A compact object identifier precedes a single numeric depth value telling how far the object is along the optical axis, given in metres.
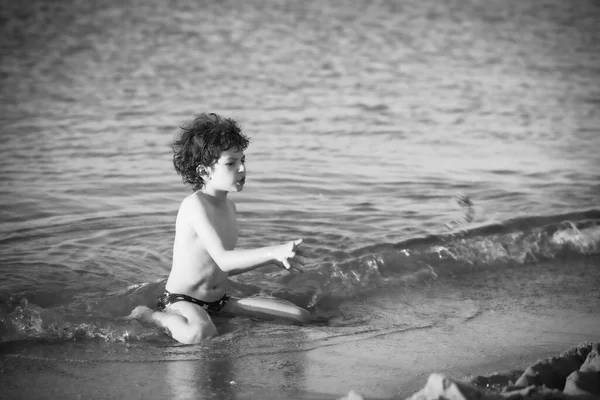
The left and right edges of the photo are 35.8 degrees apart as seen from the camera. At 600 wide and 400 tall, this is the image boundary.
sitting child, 5.42
